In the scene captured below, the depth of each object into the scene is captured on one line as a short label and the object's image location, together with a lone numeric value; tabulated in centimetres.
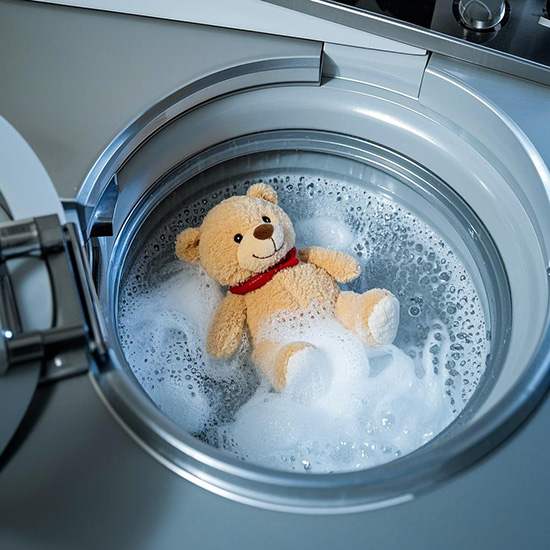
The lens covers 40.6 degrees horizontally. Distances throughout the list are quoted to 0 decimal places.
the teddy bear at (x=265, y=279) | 97
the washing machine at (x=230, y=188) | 71
